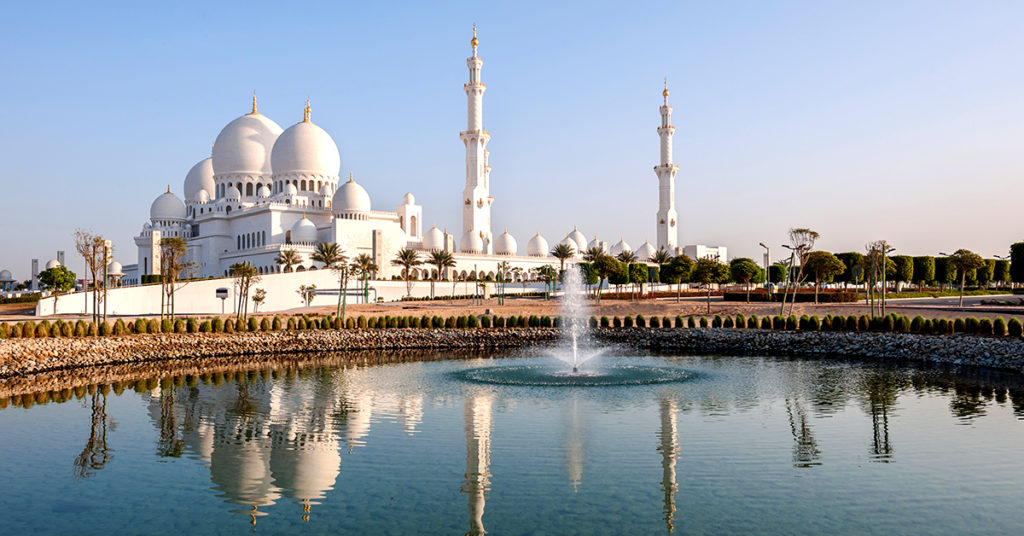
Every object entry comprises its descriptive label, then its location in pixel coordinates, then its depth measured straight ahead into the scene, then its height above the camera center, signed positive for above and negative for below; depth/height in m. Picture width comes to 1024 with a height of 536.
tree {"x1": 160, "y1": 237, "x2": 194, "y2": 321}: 39.96 +1.50
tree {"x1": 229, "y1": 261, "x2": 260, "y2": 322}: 45.02 +0.56
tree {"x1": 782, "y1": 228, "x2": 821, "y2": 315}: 45.44 +2.62
